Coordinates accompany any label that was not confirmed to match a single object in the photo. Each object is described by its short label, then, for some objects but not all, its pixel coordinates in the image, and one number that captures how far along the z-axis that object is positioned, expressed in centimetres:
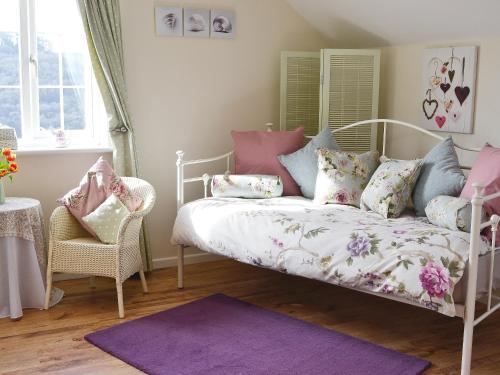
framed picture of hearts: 373
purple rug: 282
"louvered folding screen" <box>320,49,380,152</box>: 430
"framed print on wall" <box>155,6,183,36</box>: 414
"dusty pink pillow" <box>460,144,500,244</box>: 293
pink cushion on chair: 359
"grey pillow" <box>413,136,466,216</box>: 324
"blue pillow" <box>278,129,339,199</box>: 391
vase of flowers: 340
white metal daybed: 264
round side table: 336
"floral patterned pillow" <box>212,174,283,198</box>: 387
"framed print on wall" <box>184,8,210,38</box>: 422
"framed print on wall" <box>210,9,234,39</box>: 431
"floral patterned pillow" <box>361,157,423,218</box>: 332
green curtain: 384
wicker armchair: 343
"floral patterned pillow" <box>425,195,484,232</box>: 288
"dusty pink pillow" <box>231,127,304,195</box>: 403
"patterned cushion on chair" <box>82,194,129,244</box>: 351
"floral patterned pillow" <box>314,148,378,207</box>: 364
